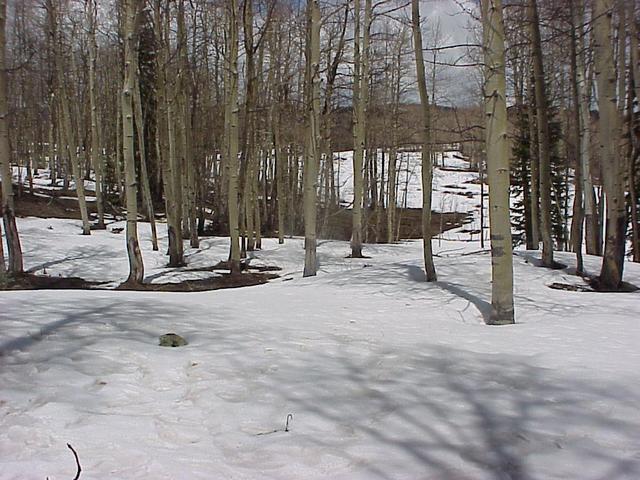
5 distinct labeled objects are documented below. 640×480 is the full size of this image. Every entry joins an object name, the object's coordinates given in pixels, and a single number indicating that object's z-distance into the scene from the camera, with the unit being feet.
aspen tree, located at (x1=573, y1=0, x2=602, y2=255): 46.37
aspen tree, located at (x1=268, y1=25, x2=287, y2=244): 60.80
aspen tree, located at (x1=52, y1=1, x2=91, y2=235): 56.29
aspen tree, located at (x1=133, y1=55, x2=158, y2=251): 50.79
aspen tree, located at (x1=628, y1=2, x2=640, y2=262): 37.88
